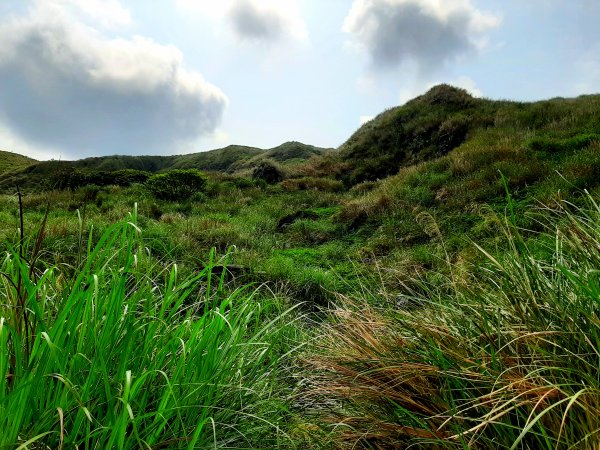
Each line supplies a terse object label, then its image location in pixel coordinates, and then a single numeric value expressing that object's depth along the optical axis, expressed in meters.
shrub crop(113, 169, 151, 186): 20.64
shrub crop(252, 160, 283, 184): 22.83
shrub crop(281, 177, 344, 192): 18.97
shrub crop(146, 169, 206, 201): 16.42
